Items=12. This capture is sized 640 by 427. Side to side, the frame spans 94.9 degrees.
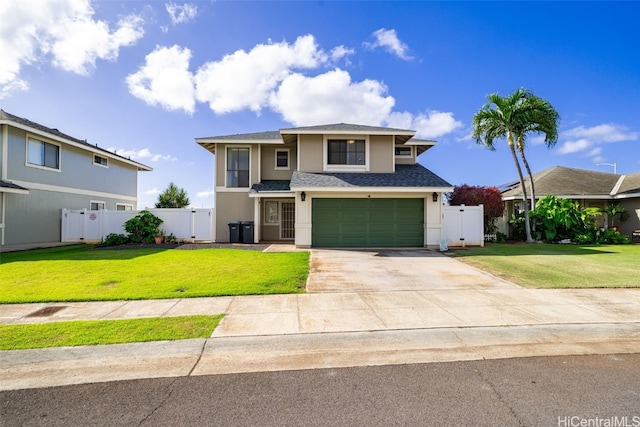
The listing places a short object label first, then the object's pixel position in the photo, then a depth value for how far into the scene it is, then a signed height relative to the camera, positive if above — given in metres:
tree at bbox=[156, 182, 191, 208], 30.47 +2.30
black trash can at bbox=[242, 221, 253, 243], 15.51 -0.64
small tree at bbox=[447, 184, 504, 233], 15.93 +1.19
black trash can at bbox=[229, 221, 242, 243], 15.61 -0.62
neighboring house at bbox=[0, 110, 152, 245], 13.66 +2.29
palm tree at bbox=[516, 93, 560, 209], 15.30 +5.35
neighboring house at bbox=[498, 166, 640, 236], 18.73 +1.94
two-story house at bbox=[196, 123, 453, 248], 13.92 +1.62
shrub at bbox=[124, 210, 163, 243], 15.24 -0.43
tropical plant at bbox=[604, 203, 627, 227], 18.25 +0.62
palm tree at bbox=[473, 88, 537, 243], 15.53 +5.38
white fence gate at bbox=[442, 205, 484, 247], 14.33 -0.25
